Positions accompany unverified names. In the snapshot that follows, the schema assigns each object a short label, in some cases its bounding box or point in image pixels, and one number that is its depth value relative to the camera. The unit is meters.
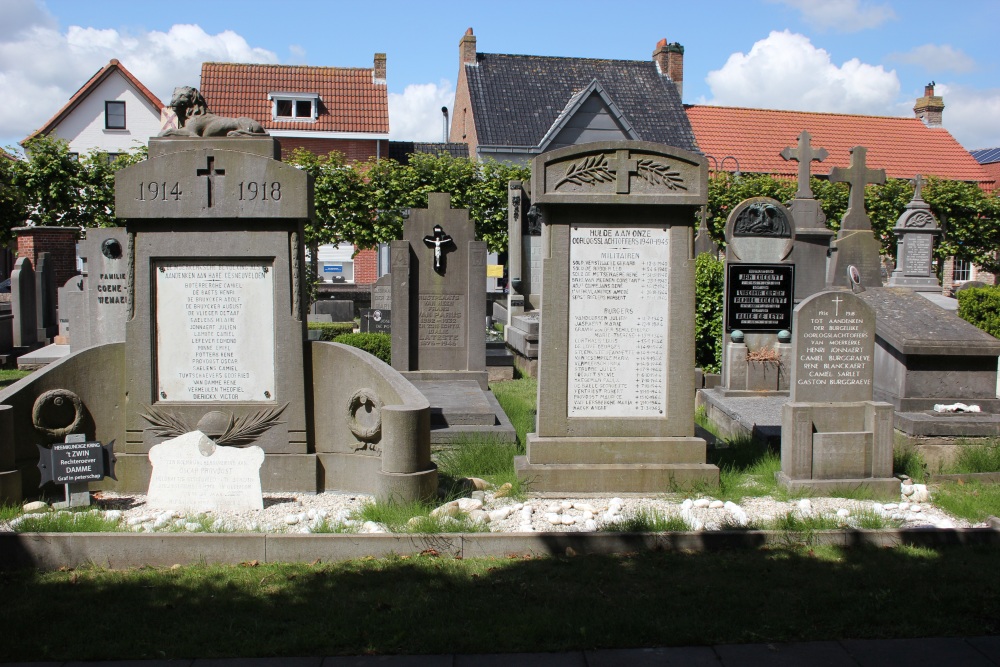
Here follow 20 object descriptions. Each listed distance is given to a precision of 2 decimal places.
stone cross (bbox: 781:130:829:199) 16.61
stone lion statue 7.18
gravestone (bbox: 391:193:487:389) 12.23
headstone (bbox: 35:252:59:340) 18.08
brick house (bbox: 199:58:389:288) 39.06
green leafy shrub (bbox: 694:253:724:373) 12.67
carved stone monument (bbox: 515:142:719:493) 6.53
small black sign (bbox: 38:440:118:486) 5.80
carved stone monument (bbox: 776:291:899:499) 6.72
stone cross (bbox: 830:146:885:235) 18.16
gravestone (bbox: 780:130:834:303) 13.82
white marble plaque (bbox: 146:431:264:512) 5.96
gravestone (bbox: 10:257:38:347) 17.12
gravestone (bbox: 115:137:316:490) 6.34
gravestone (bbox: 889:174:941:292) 22.17
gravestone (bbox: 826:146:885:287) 17.77
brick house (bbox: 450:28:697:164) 37.84
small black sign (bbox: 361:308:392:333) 17.09
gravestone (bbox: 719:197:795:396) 10.98
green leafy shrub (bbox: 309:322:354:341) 16.78
